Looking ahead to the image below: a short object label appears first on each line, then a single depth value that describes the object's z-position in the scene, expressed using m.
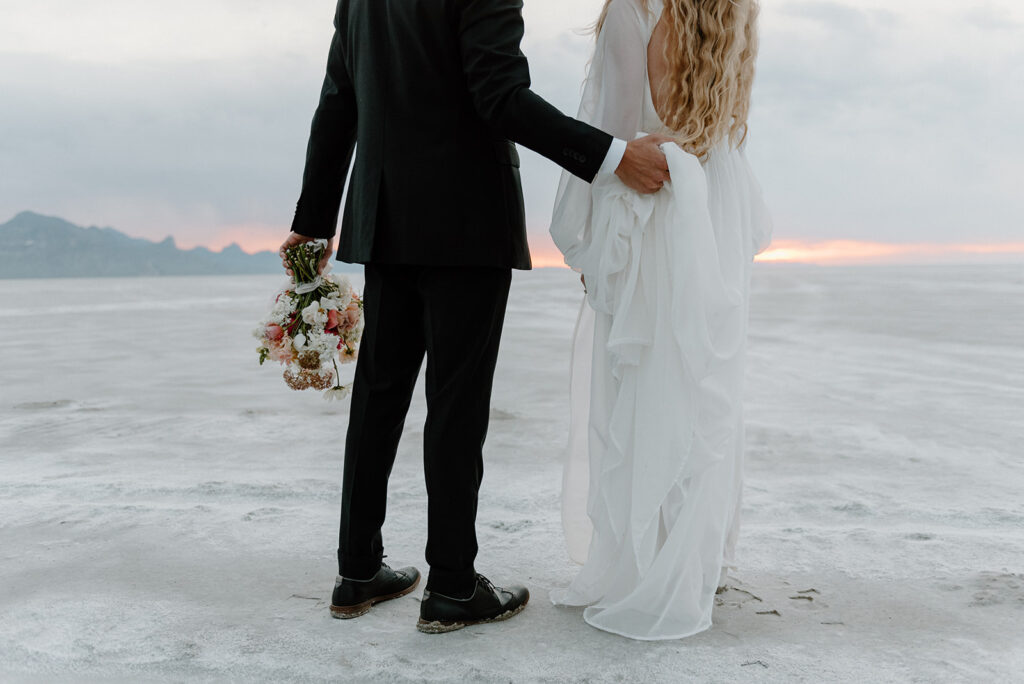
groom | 2.18
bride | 2.25
